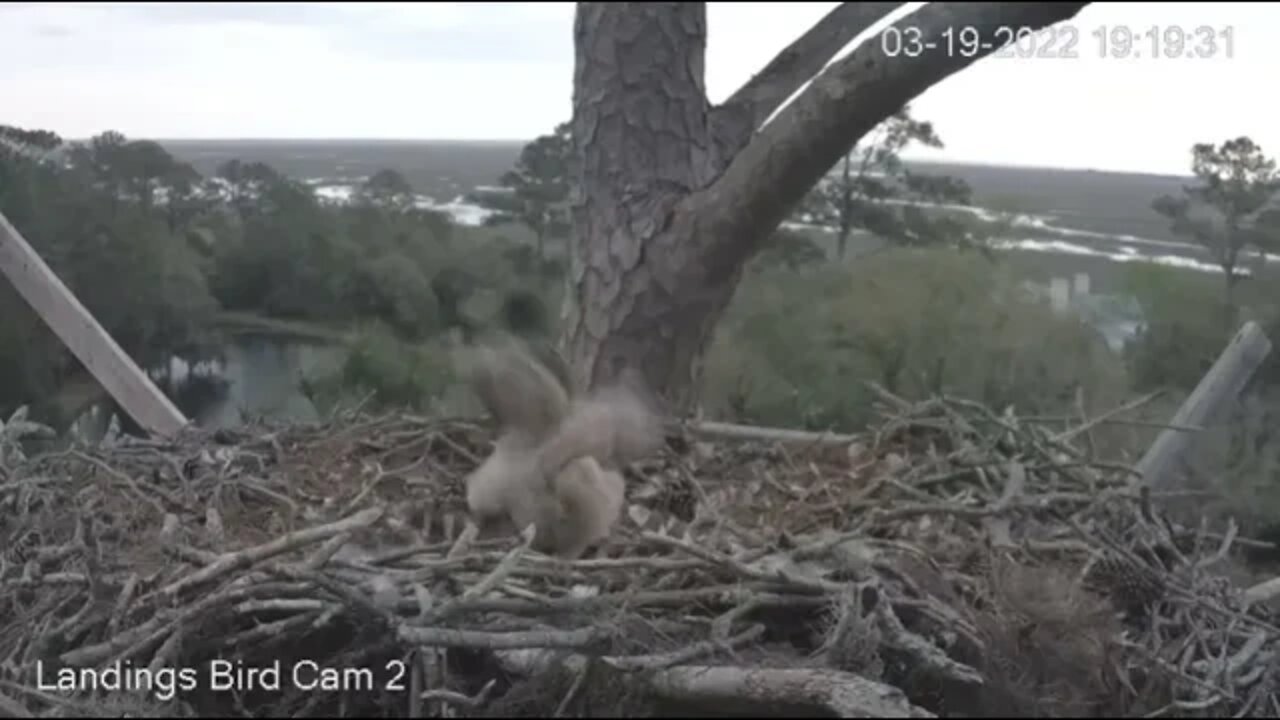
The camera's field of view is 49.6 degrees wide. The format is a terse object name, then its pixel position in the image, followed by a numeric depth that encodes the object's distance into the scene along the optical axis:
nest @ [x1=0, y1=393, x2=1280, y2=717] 0.94
